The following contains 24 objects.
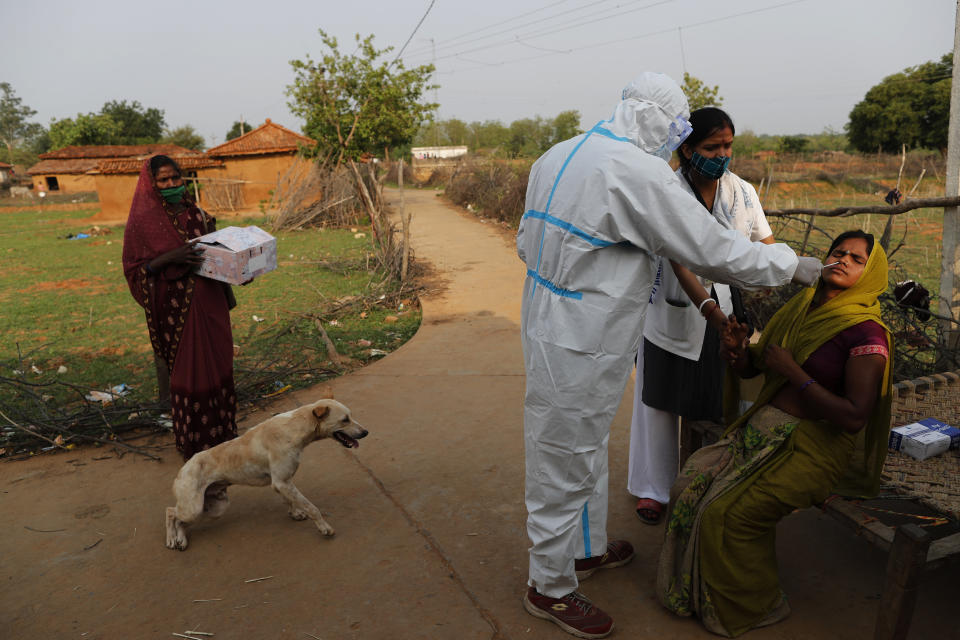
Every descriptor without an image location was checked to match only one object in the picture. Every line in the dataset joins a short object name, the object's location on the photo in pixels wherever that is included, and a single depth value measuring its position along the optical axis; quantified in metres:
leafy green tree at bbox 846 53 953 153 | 30.00
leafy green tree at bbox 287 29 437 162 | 19.53
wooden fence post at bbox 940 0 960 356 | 4.08
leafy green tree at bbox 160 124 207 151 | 51.44
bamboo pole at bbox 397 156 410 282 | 9.23
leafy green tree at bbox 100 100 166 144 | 48.53
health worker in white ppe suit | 2.03
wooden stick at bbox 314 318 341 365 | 5.90
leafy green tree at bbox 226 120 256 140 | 52.36
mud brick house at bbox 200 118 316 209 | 21.59
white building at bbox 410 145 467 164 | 55.47
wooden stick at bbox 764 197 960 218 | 3.81
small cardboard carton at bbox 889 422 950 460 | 2.81
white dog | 2.98
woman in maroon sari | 3.71
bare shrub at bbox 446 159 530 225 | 15.62
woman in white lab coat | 2.77
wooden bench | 1.90
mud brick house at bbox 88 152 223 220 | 20.94
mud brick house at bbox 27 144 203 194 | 32.06
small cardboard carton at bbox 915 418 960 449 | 2.89
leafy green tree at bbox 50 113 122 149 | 42.94
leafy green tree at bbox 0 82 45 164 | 65.44
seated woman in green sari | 2.20
